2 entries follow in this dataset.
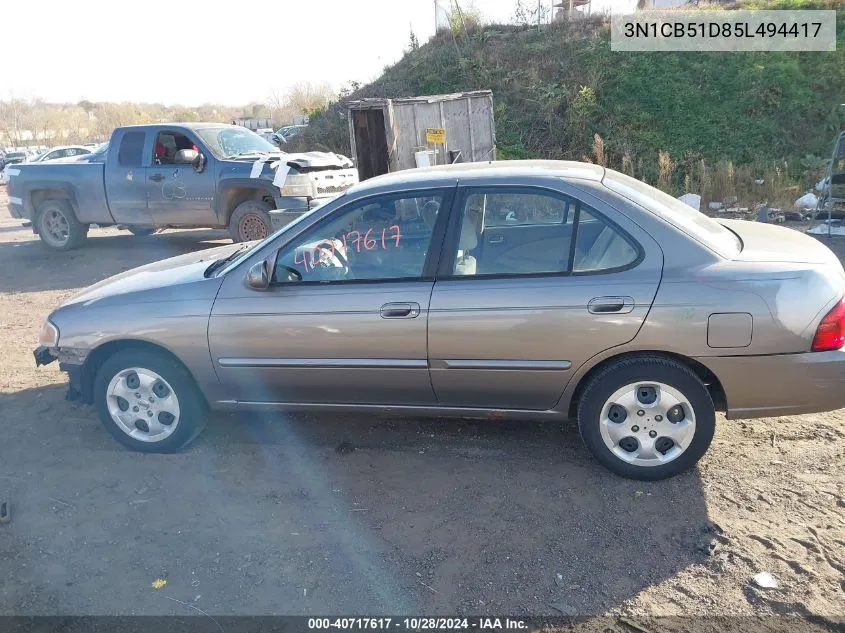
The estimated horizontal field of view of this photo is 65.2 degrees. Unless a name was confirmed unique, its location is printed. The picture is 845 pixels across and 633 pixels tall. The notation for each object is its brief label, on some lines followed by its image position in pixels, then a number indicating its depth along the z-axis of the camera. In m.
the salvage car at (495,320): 3.34
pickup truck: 9.63
